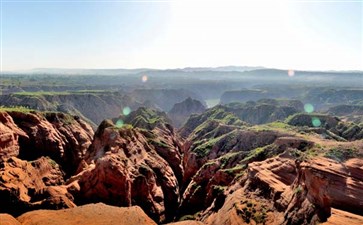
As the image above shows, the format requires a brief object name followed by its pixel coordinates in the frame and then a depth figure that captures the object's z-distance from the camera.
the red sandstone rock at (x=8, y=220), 44.29
